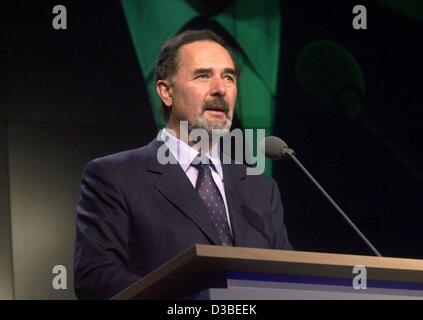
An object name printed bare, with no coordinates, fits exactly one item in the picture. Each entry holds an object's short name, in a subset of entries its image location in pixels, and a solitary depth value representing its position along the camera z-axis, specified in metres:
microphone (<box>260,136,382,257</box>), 4.77
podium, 3.14
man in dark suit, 4.41
